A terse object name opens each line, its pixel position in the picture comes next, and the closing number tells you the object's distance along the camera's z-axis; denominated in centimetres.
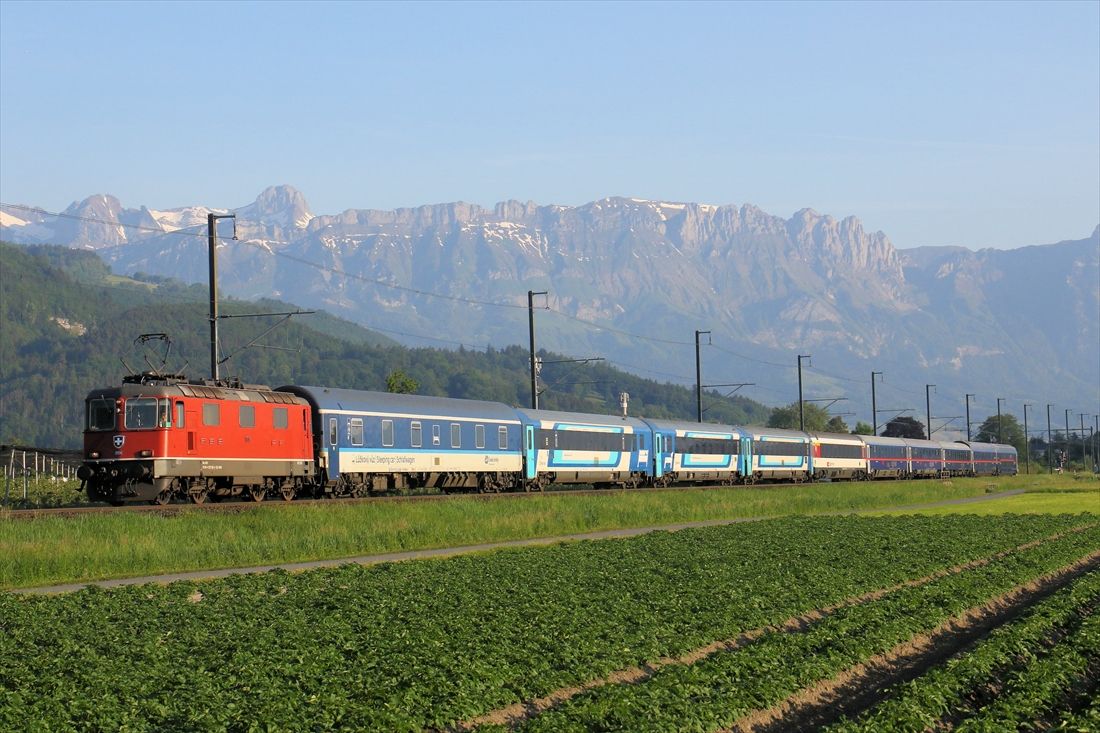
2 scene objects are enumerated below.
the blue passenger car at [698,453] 7275
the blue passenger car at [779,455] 8519
